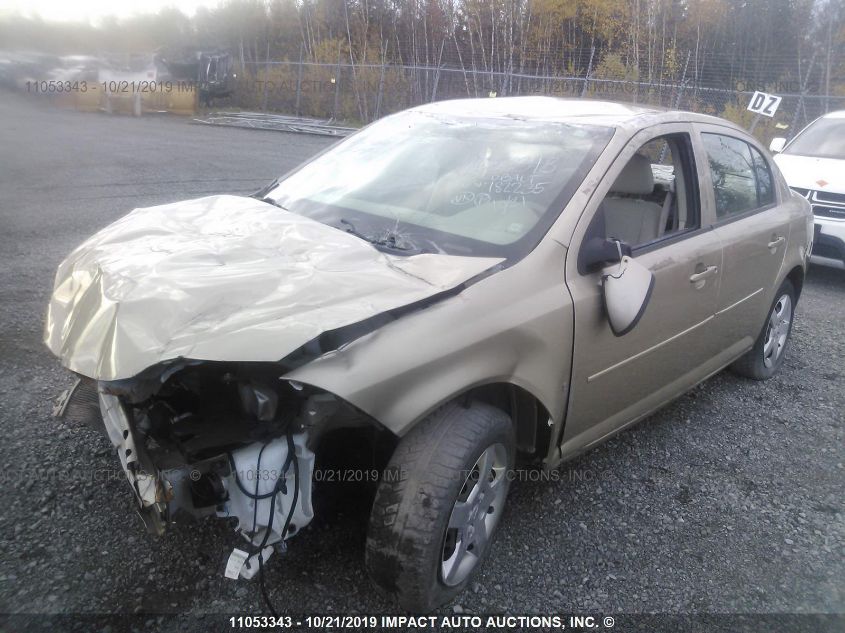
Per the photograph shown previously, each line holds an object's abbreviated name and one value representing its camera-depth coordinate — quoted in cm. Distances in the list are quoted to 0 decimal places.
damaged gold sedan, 206
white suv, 686
